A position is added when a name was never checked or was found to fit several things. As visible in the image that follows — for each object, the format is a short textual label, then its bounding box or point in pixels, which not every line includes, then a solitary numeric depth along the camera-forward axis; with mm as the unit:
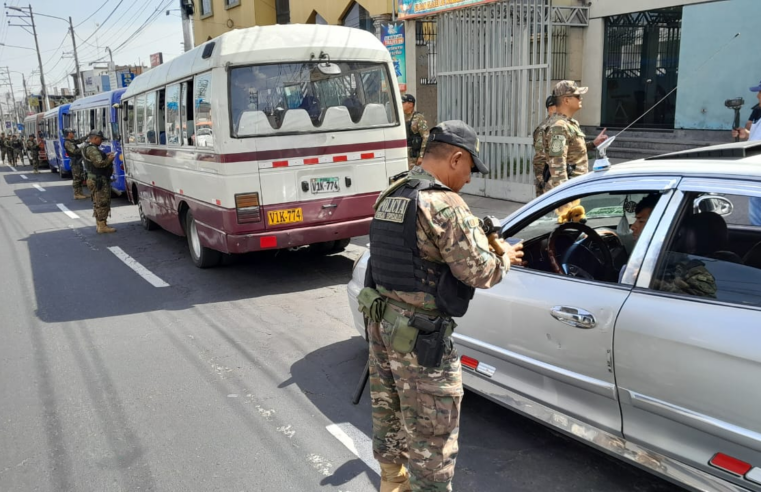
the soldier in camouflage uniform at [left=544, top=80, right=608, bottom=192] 5930
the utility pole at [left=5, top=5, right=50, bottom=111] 48156
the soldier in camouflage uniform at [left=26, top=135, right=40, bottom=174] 25703
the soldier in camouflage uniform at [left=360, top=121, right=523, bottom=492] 2359
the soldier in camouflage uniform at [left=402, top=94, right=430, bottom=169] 9188
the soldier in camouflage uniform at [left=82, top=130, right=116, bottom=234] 10484
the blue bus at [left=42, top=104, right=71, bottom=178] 19844
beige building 15745
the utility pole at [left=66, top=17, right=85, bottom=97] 44312
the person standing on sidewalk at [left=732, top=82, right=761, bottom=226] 5910
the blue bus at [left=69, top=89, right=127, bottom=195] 13945
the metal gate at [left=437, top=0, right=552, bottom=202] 10023
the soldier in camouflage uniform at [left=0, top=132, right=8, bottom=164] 34344
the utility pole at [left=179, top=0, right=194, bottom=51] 14736
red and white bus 6254
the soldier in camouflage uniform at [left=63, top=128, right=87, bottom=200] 13820
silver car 2312
